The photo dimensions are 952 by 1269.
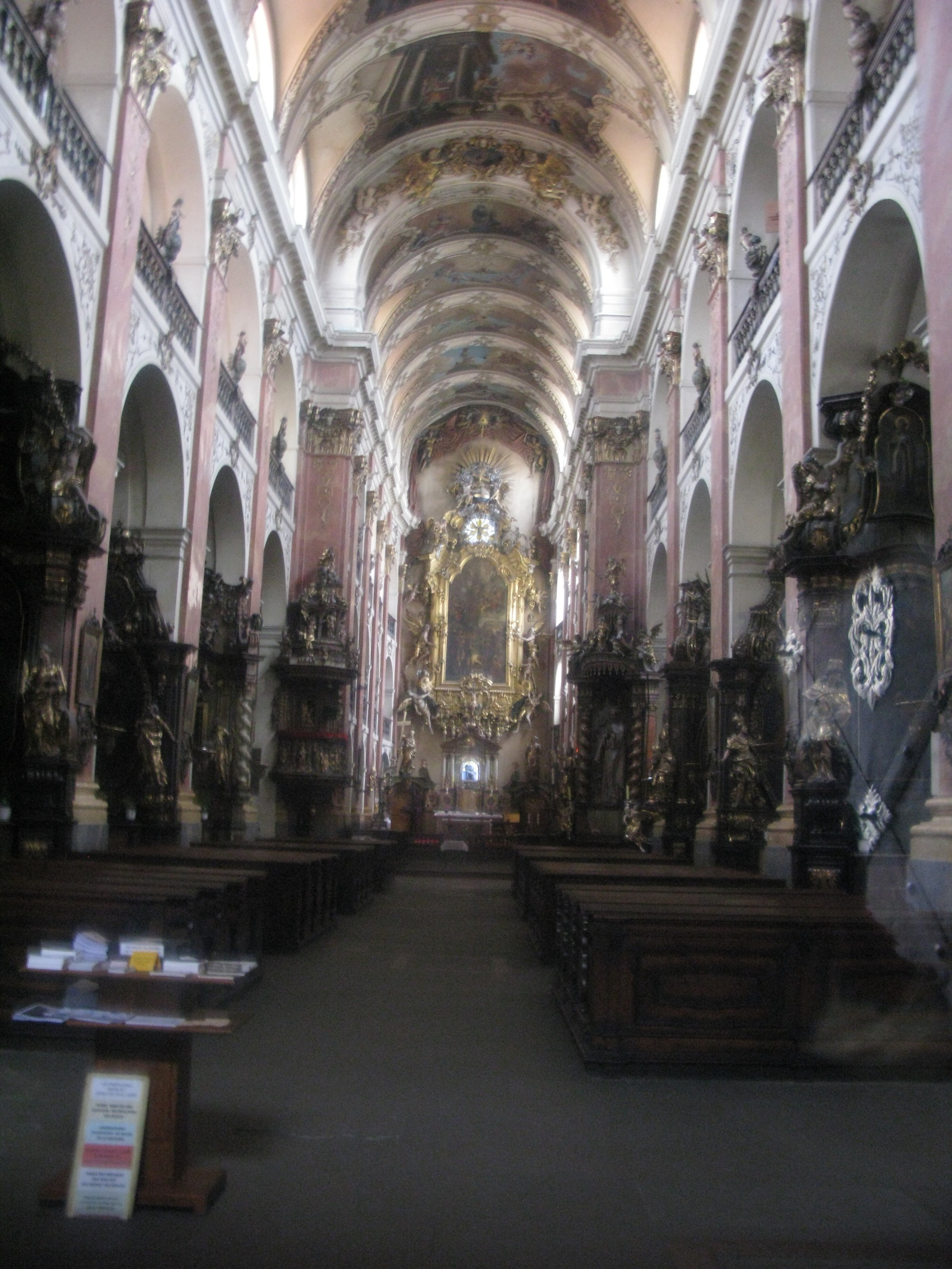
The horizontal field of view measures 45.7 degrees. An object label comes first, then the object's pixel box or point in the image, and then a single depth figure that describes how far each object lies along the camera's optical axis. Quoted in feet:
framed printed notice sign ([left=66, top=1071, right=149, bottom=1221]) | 11.72
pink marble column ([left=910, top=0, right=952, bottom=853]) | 23.53
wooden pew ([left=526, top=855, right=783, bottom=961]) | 31.73
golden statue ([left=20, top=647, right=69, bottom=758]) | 31.78
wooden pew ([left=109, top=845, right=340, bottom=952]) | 32.83
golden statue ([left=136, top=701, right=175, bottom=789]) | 43.11
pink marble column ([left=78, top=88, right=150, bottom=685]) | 36.19
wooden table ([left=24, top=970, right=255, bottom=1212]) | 12.07
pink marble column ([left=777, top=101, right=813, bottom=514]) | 36.86
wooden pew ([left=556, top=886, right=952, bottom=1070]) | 18.97
